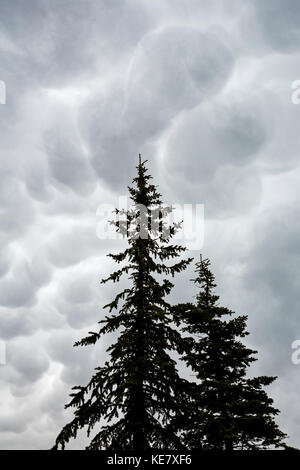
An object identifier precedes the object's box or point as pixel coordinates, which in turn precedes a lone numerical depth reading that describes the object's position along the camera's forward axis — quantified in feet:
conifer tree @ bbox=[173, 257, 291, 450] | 50.01
